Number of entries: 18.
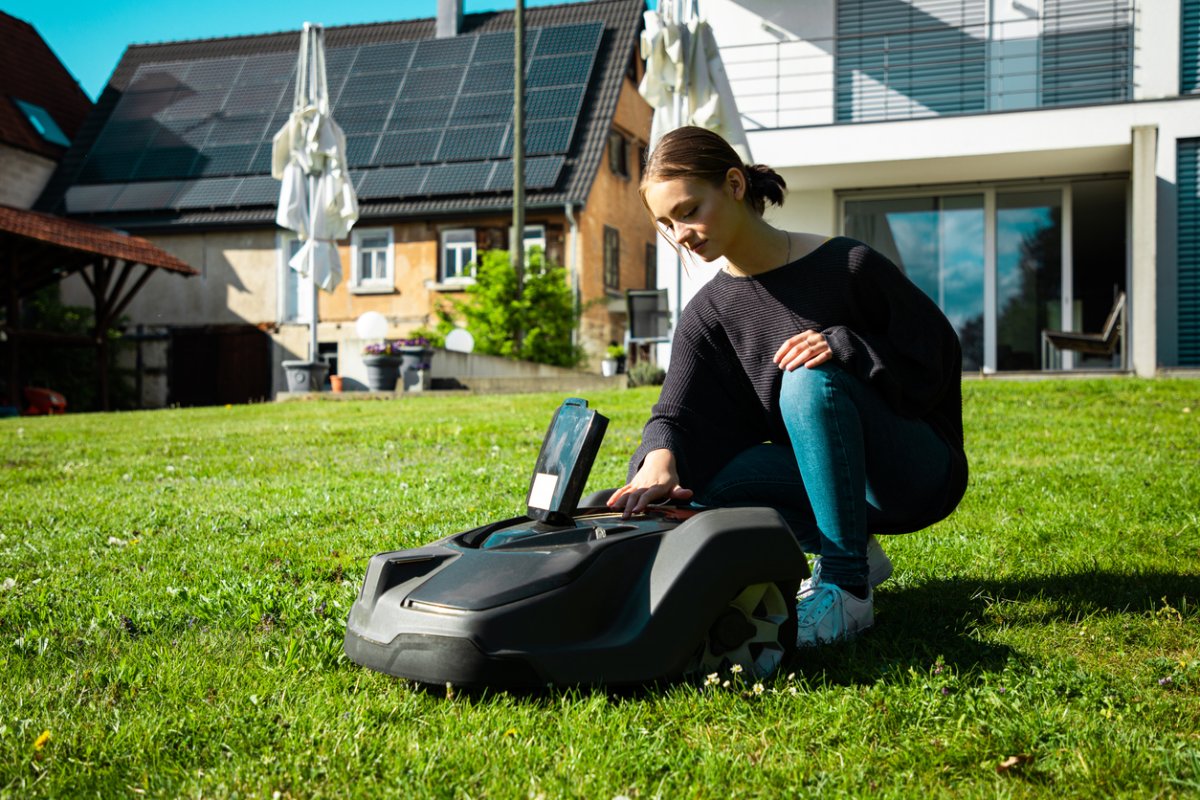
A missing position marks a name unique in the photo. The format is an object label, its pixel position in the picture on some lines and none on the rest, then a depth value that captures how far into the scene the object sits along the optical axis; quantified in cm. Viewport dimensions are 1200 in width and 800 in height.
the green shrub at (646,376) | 1441
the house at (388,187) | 2348
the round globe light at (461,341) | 2002
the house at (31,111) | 2595
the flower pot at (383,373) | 1581
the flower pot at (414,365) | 1586
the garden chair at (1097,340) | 1299
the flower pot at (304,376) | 1627
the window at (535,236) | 2358
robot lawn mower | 231
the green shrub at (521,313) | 2038
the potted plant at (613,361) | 2089
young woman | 282
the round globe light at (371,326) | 2191
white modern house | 1369
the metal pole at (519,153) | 1995
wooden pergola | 1789
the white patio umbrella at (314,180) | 1606
